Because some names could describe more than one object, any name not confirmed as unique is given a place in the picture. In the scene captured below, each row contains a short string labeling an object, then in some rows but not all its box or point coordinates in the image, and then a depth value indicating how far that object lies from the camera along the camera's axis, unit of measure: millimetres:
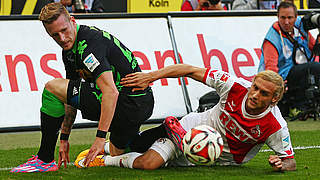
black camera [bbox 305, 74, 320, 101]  18281
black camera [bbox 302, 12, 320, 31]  19234
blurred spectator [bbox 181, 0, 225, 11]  21187
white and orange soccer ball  10133
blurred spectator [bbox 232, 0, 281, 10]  23094
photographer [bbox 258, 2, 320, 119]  18734
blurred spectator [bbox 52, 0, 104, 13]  20422
